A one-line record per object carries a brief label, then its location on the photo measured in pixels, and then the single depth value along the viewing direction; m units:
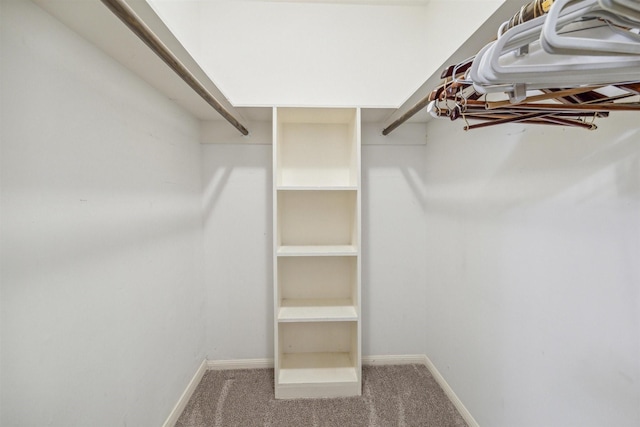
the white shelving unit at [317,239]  1.74
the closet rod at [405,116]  1.18
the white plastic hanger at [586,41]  0.35
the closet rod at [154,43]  0.65
